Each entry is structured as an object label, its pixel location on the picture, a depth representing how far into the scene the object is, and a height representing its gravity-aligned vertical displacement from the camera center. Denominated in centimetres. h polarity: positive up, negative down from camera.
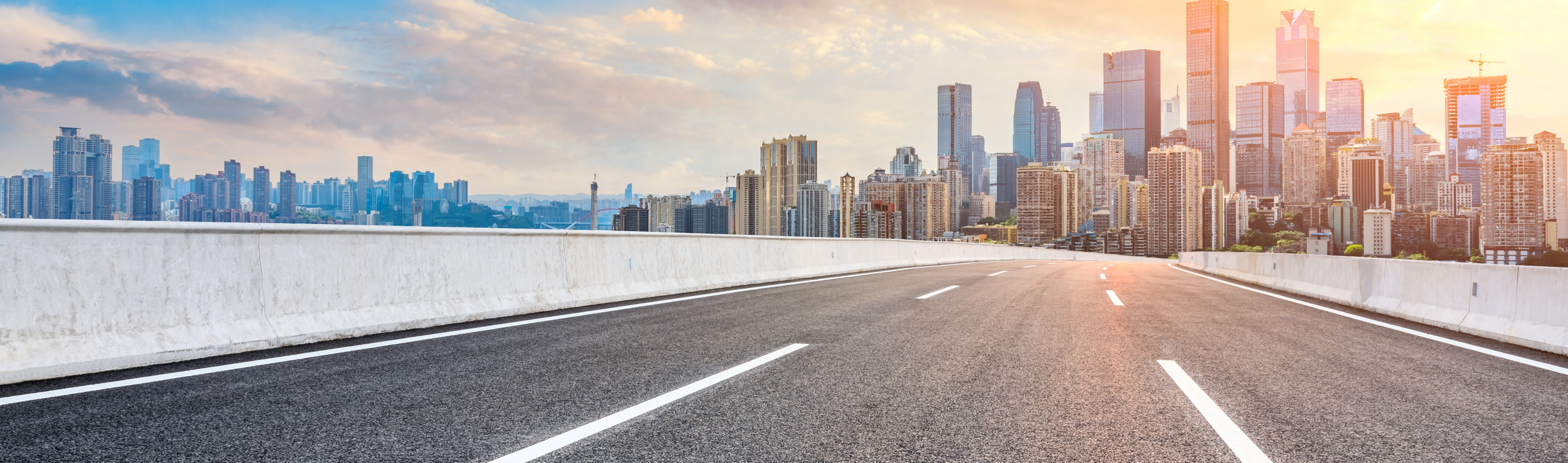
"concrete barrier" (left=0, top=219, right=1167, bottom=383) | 481 -43
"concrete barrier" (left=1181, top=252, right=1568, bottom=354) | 663 -70
